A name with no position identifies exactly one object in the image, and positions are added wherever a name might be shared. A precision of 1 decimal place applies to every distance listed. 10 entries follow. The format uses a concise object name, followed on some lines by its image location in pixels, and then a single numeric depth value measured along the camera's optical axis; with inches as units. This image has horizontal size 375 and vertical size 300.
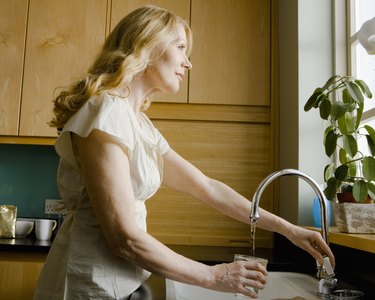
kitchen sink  54.7
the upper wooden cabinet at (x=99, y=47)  94.7
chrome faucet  39.5
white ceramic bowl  92.0
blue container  74.6
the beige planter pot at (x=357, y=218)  56.4
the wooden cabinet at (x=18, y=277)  79.5
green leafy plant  57.4
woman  35.0
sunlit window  77.4
